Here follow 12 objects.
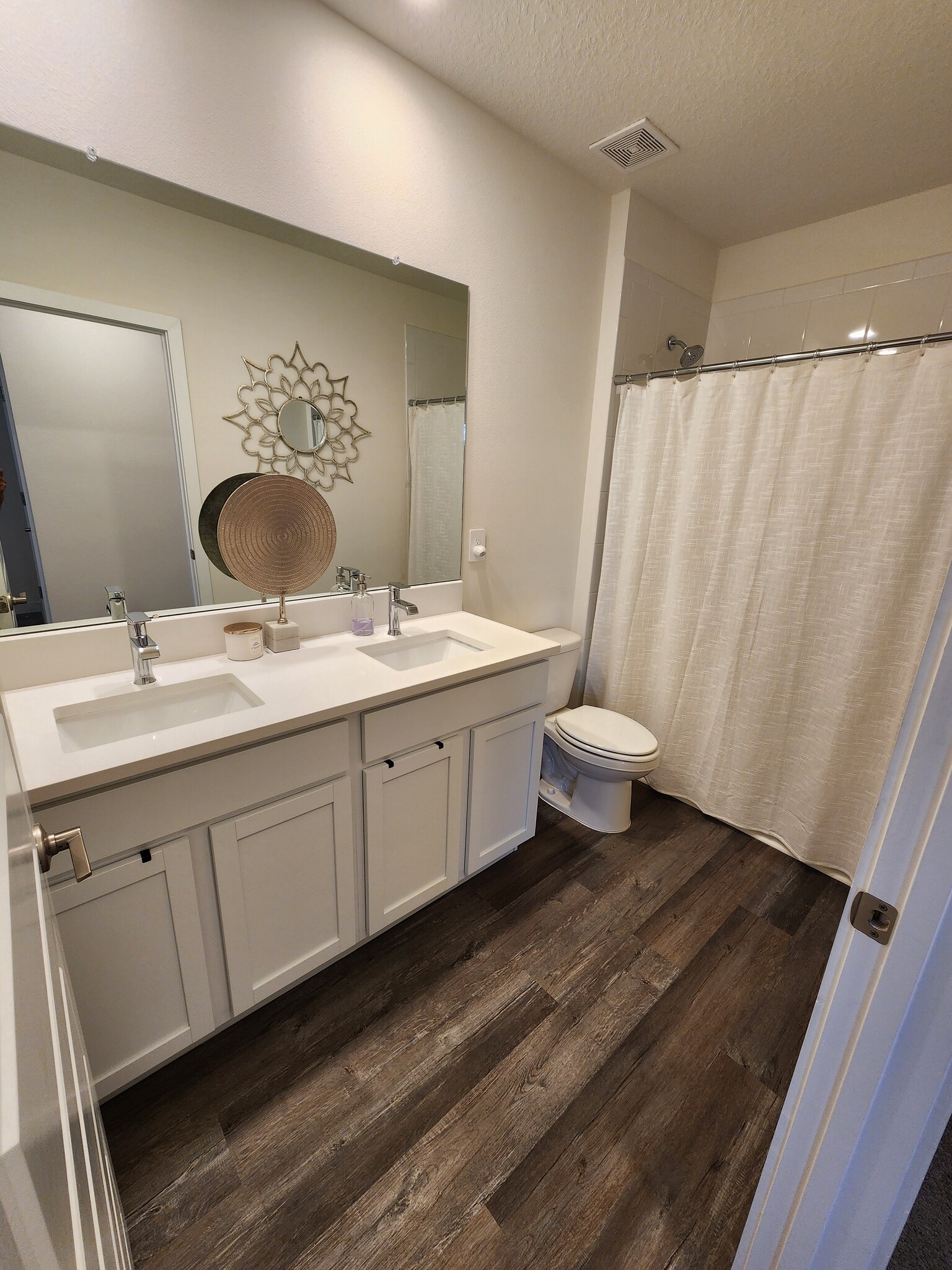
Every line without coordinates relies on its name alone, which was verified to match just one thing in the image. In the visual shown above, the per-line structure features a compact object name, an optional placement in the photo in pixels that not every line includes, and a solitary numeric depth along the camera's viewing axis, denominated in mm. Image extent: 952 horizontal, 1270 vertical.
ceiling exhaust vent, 1709
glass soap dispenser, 1707
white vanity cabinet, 994
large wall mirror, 1135
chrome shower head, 2352
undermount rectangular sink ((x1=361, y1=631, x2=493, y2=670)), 1709
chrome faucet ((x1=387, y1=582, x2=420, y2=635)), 1736
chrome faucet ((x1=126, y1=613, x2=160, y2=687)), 1203
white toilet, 1925
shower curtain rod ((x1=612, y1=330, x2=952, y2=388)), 1521
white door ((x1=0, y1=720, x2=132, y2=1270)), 227
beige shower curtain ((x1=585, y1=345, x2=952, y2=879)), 1623
